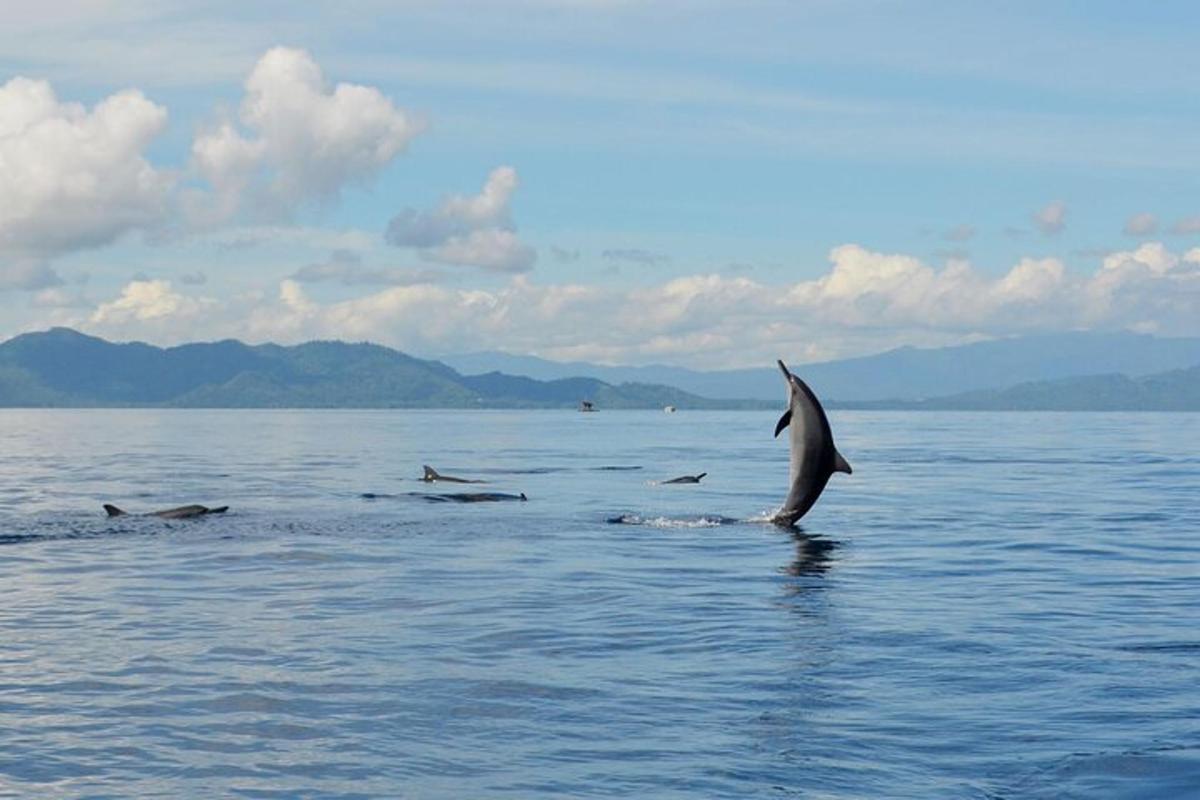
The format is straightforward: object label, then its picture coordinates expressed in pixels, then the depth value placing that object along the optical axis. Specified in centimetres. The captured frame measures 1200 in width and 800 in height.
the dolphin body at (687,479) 5381
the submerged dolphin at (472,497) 4382
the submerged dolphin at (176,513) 3622
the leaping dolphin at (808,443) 2936
